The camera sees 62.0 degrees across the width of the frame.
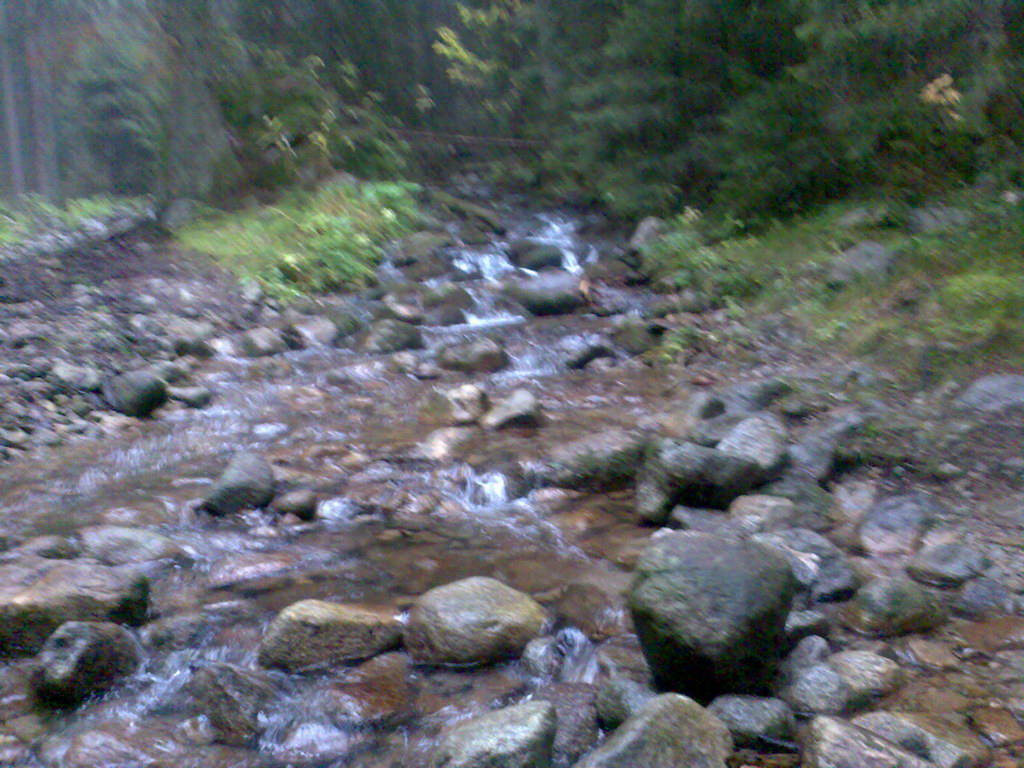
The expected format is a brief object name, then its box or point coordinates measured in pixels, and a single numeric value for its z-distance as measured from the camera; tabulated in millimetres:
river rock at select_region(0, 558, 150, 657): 3598
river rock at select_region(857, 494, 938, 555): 4621
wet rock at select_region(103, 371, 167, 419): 6914
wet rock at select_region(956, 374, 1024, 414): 5605
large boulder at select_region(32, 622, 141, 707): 3318
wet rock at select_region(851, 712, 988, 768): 2867
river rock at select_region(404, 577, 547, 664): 3723
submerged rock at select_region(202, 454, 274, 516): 5188
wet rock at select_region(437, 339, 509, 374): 8641
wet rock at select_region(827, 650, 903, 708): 3281
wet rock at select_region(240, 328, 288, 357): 8797
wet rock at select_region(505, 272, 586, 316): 10672
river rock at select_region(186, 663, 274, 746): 3248
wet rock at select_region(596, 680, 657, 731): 3191
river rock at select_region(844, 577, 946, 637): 3803
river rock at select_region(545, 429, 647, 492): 5754
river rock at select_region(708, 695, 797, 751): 3061
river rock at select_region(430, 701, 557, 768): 2785
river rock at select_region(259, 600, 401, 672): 3650
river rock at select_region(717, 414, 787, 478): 5301
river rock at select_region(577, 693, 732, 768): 2754
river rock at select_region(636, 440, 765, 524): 5121
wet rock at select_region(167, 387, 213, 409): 7263
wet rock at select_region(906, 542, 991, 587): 4207
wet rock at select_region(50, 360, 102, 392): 6973
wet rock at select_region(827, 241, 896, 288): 8180
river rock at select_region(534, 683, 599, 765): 3107
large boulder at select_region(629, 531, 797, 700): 3191
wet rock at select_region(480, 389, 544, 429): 6879
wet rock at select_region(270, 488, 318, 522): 5227
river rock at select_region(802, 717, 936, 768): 2777
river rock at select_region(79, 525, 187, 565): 4488
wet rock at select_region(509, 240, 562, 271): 12617
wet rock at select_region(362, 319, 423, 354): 9188
